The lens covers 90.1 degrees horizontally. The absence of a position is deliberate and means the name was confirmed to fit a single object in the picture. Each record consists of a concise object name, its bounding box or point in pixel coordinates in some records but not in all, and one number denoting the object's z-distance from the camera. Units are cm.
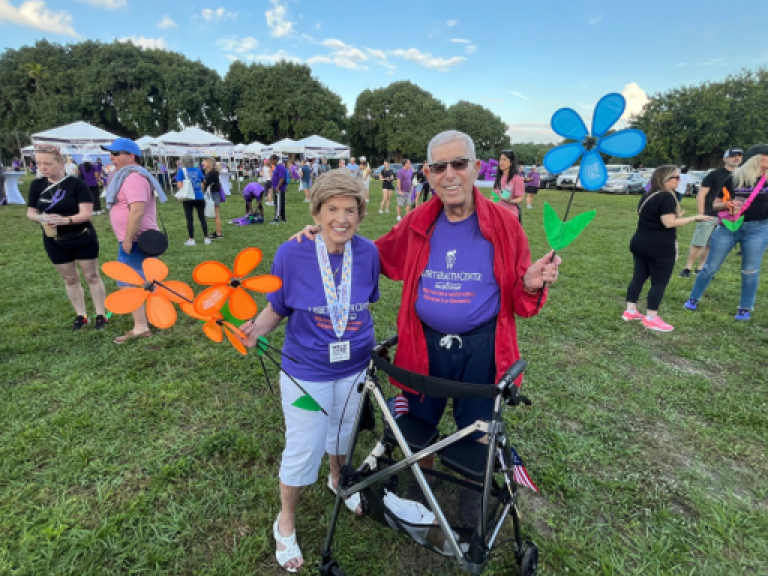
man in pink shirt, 326
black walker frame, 129
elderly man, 164
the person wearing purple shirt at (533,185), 1107
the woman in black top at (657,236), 362
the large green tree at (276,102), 3503
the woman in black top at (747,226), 384
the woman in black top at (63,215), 328
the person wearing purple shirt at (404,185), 1033
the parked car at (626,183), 1931
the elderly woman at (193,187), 713
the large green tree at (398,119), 4328
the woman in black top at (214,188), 830
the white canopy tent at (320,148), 1909
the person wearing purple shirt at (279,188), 1001
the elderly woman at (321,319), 157
